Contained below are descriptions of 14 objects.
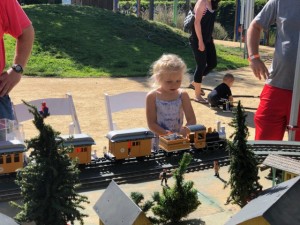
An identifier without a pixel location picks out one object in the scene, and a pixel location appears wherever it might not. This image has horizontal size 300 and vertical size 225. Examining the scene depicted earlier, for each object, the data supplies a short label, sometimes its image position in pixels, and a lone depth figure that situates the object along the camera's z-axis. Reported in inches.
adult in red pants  122.0
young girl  145.4
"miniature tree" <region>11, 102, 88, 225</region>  58.5
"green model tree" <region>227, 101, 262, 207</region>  70.2
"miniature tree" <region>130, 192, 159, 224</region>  70.1
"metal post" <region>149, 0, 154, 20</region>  673.7
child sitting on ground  264.0
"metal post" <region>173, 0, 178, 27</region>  659.2
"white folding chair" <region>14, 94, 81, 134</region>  150.0
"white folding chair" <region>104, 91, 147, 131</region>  162.2
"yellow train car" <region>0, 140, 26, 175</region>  97.9
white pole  109.2
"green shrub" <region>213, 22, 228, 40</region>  738.5
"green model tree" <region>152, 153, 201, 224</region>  75.5
